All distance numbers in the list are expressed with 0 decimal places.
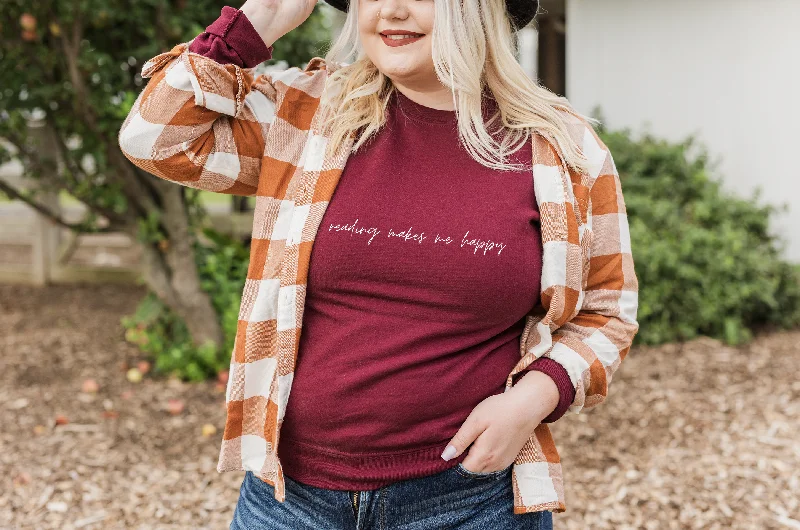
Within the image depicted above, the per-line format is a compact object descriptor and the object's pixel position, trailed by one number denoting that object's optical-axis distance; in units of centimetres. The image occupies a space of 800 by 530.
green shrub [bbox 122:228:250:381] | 468
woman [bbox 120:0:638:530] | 150
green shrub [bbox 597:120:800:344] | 514
